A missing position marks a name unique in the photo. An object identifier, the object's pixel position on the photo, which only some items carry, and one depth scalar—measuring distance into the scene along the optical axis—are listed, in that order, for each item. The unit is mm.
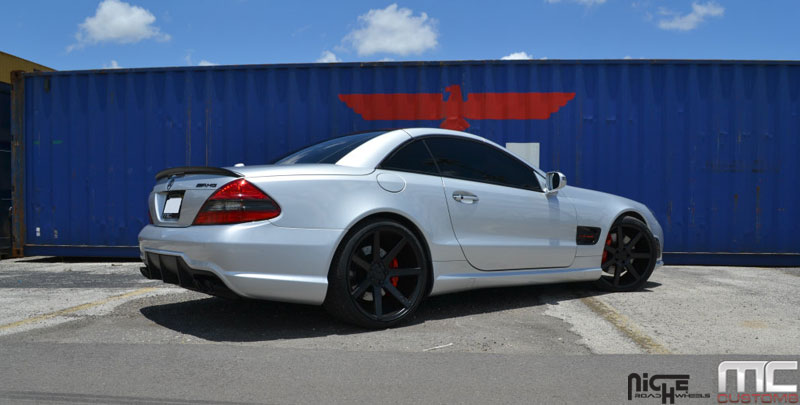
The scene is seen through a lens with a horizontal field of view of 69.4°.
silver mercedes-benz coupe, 3184
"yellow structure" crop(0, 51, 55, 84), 10289
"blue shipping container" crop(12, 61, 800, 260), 7230
